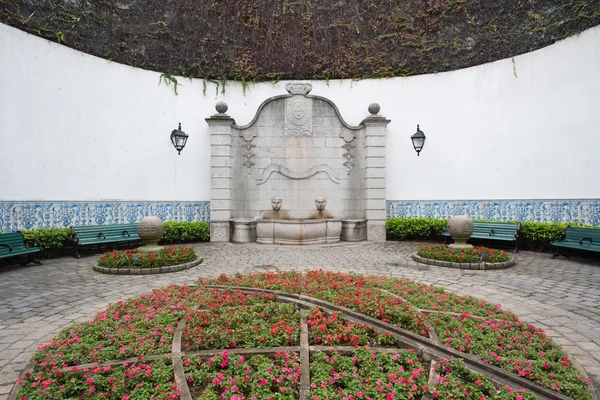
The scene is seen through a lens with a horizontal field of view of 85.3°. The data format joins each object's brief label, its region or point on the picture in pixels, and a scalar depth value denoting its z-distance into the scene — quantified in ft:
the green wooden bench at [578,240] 23.82
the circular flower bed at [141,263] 21.91
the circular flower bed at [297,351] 8.16
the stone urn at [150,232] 25.03
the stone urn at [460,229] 25.43
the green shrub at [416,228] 34.50
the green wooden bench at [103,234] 27.48
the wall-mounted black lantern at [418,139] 34.96
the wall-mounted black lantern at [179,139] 32.78
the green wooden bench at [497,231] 28.68
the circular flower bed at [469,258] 22.63
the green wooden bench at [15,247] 22.45
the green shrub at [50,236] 25.83
